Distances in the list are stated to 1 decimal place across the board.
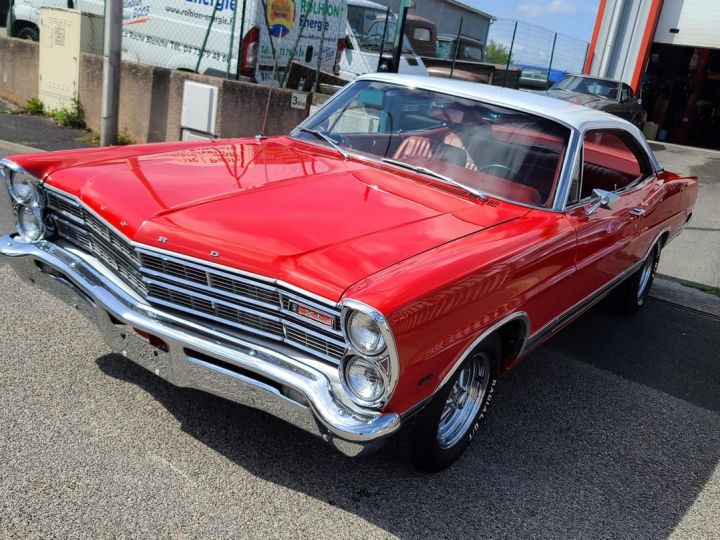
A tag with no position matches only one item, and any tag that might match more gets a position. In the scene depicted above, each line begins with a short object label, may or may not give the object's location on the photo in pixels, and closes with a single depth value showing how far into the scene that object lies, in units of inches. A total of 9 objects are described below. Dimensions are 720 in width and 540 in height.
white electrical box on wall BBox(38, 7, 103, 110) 382.6
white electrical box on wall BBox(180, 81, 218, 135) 340.8
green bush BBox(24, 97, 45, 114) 406.0
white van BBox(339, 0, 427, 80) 473.7
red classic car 100.3
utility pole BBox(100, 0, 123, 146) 314.8
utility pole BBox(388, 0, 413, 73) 347.2
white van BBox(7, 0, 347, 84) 367.9
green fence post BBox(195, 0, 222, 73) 370.9
